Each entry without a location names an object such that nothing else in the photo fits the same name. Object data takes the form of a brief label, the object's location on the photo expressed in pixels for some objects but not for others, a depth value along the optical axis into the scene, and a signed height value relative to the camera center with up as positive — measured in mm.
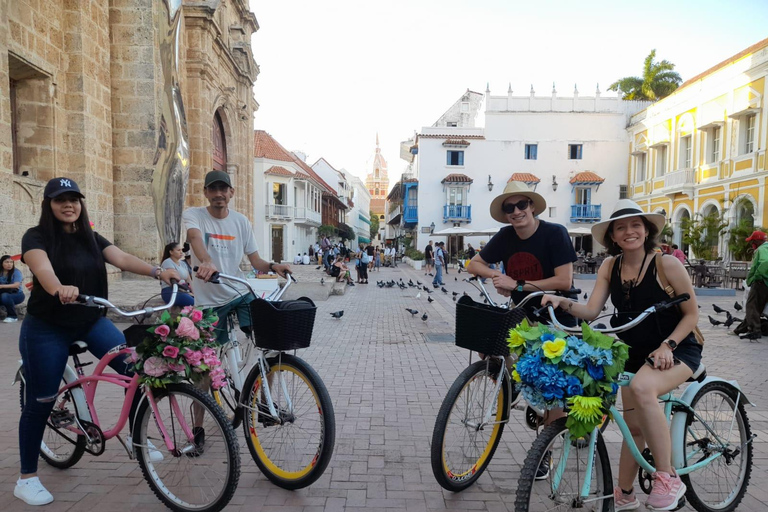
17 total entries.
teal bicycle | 2400 -1124
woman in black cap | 2865 -439
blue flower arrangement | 2230 -602
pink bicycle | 2709 -1129
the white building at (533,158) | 38406 +6221
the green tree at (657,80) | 39719 +12677
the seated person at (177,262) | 4409 -348
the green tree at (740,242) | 20281 -61
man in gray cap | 3629 -80
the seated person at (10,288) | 8828 -965
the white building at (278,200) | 40844 +3018
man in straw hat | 3207 -83
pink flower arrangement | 2652 -628
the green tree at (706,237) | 23047 +145
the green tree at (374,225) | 124450 +3022
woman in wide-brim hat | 2467 -459
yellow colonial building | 23344 +5115
